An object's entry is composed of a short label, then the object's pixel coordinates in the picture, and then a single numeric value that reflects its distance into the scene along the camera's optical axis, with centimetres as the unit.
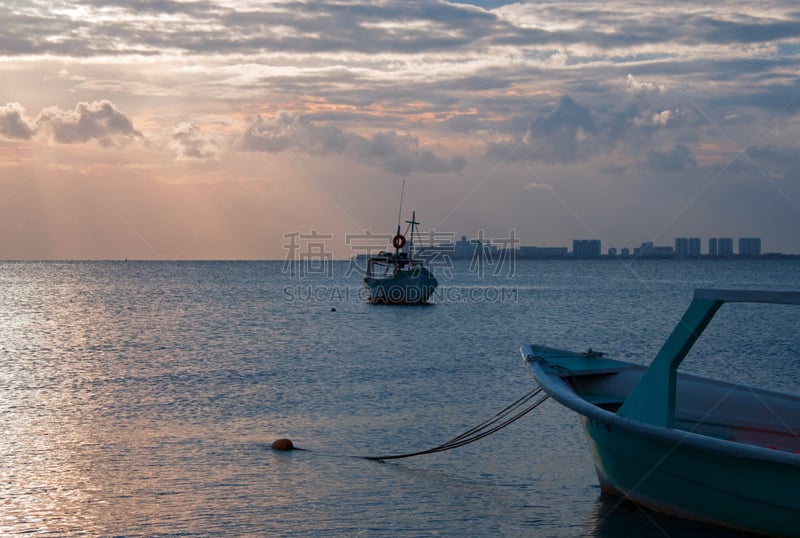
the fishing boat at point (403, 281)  6819
